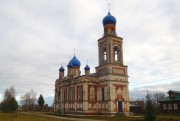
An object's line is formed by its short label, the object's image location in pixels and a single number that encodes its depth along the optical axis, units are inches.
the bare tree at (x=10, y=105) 1981.9
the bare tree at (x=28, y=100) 3838.3
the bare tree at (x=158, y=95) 3465.1
